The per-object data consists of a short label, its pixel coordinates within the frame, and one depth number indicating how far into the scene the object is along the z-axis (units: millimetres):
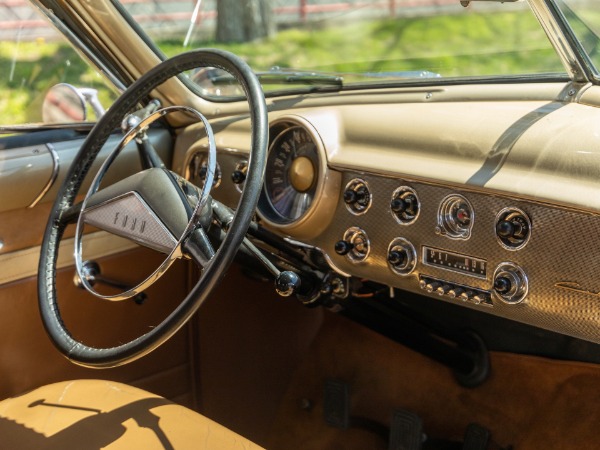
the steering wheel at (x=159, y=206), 1525
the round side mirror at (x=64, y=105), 2432
